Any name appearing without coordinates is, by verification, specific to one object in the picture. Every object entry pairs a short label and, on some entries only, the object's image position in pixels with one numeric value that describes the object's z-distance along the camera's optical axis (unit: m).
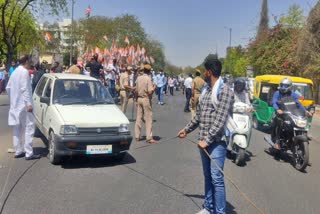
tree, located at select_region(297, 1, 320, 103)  16.05
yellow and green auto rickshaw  8.70
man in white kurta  4.82
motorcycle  5.03
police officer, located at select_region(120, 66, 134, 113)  8.34
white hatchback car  4.59
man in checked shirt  2.90
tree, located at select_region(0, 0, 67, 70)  20.24
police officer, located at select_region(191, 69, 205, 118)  8.30
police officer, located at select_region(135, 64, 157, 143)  6.37
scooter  5.12
